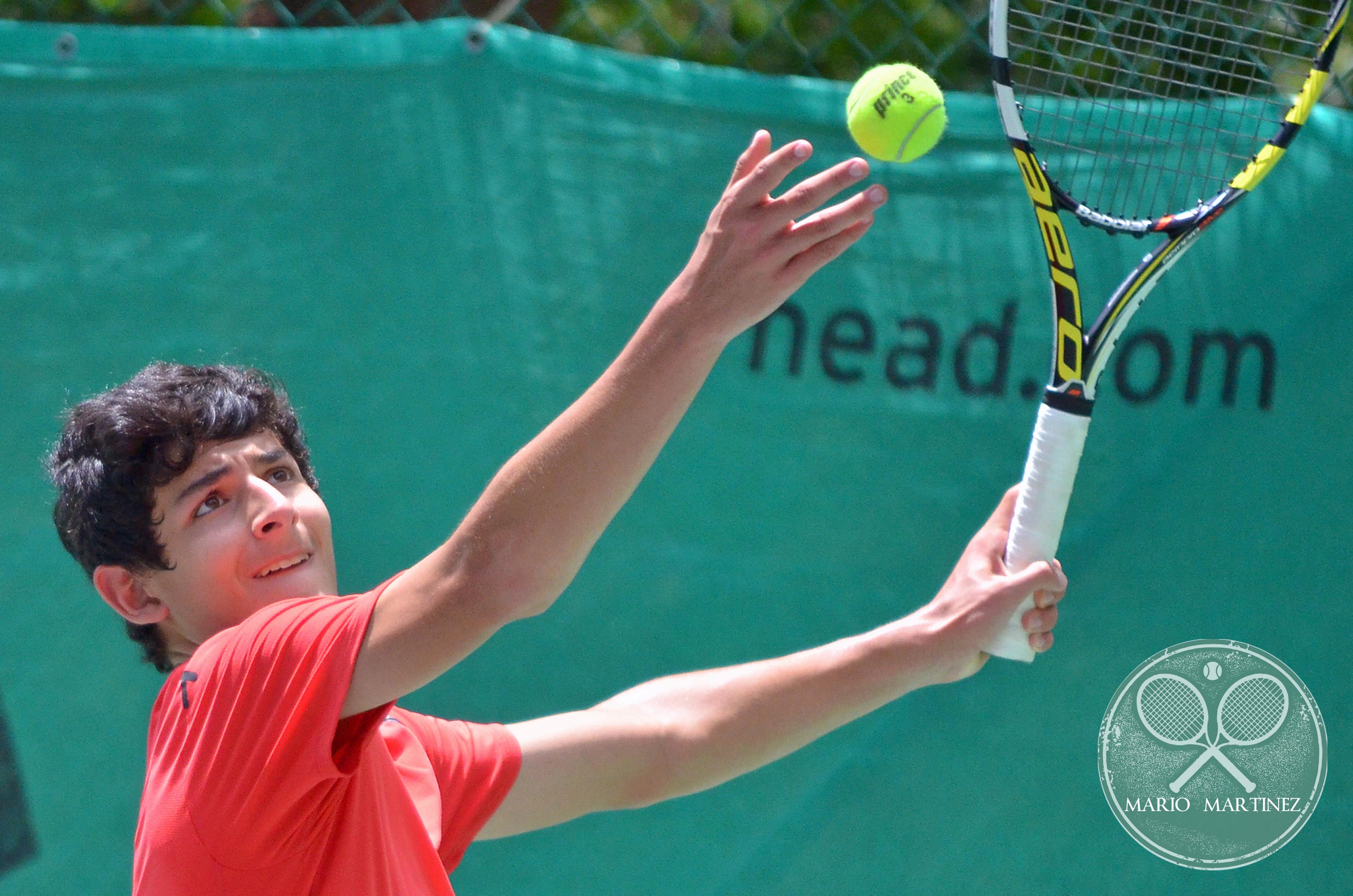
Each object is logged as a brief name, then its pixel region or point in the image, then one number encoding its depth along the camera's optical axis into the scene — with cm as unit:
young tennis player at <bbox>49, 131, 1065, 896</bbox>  861
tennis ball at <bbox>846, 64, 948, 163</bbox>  887
